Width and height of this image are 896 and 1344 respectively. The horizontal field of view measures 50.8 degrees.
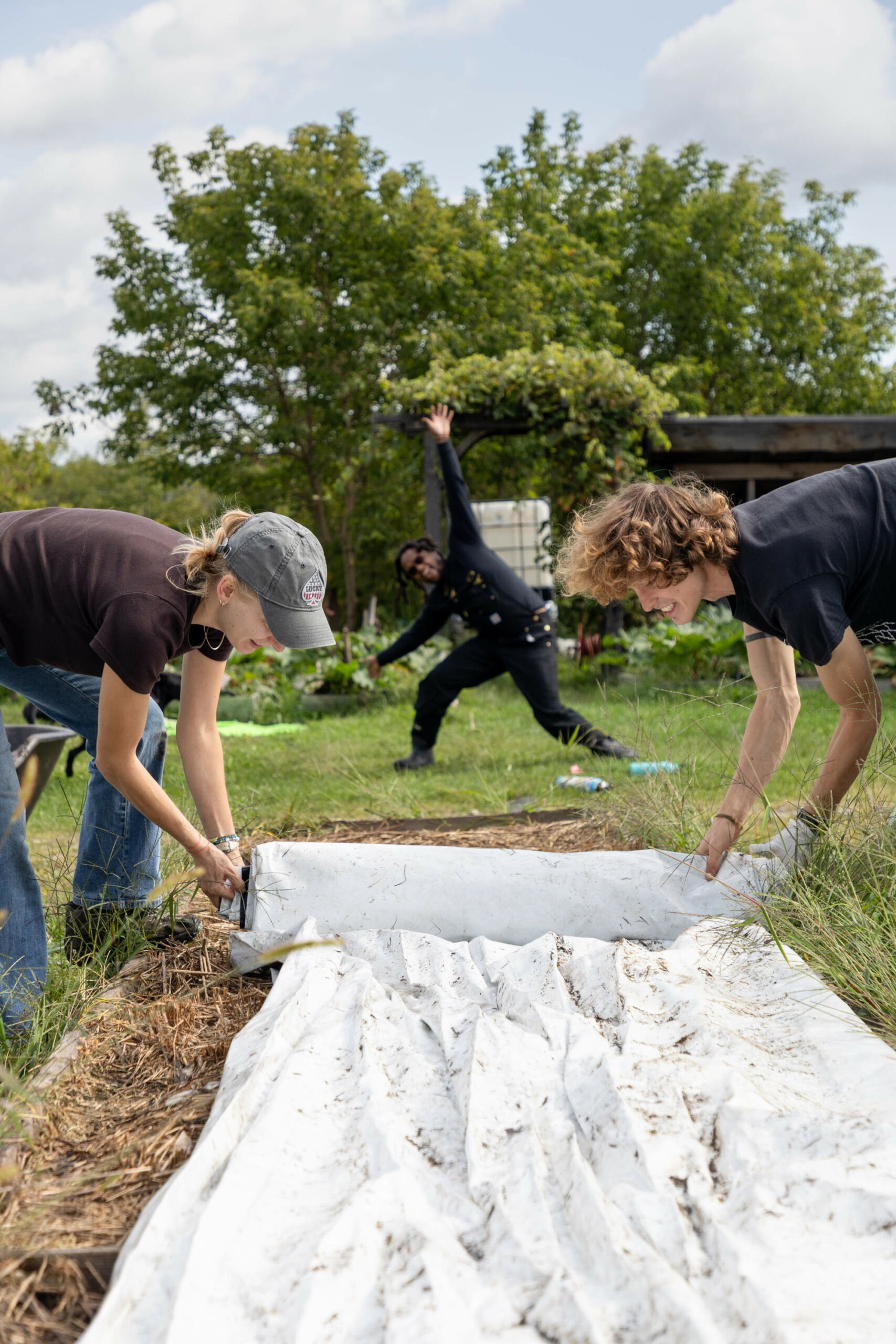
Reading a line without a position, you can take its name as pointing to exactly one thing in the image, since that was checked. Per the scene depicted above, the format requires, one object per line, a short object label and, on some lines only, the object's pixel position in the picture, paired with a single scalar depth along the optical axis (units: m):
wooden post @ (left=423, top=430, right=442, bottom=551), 9.71
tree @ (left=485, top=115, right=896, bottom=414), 21.48
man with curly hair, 2.22
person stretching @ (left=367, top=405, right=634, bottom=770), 5.48
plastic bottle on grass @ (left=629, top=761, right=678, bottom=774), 3.31
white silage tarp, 1.22
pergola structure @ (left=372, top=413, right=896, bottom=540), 9.91
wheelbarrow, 3.80
